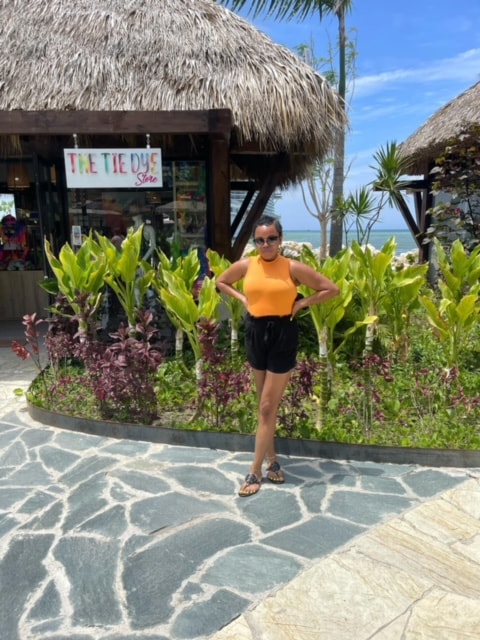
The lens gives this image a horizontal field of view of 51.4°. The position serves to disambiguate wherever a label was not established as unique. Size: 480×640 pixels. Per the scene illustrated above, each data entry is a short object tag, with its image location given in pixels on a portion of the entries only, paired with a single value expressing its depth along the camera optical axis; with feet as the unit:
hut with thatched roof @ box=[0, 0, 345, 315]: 15.81
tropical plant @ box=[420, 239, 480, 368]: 11.46
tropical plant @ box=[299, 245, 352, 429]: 11.14
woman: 8.40
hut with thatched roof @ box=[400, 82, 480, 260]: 27.50
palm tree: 35.81
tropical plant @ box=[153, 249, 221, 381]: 11.87
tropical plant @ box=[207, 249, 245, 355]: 13.53
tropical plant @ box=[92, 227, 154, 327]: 13.48
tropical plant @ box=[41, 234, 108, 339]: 12.98
